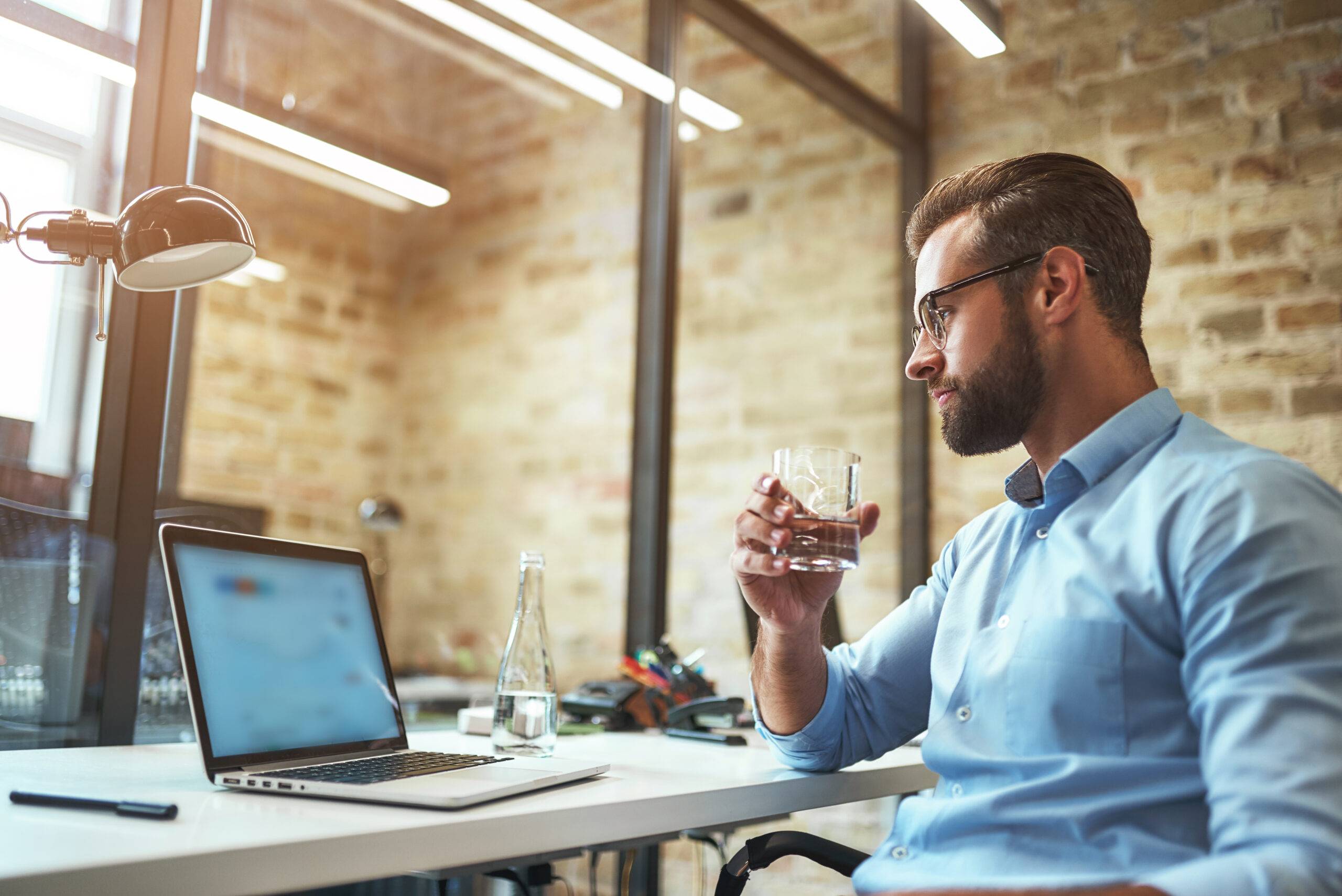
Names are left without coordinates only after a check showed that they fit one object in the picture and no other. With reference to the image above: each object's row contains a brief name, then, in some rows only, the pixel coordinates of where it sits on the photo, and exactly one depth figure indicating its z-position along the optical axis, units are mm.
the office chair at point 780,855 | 1213
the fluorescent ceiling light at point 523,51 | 2955
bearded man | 842
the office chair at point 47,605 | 1488
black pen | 860
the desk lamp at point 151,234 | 1174
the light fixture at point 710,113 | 3219
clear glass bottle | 1438
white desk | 725
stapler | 1787
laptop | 1052
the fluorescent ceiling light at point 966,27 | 2812
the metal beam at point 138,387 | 1543
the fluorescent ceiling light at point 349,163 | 2893
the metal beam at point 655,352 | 2467
